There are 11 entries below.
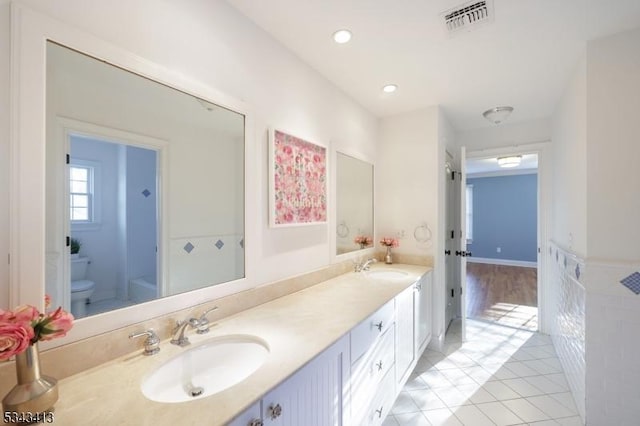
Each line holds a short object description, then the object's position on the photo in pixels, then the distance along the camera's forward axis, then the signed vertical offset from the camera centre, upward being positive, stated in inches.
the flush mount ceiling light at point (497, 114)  108.0 +38.9
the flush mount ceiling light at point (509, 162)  177.5 +33.3
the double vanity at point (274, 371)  29.3 -20.2
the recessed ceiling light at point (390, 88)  89.8 +40.5
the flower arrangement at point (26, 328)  23.6 -10.5
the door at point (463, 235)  111.3 -8.8
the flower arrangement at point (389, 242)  109.3 -11.3
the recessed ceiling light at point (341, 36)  63.4 +40.7
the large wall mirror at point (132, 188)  35.6 +4.0
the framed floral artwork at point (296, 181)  65.6 +8.4
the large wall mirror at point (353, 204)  92.5 +3.3
